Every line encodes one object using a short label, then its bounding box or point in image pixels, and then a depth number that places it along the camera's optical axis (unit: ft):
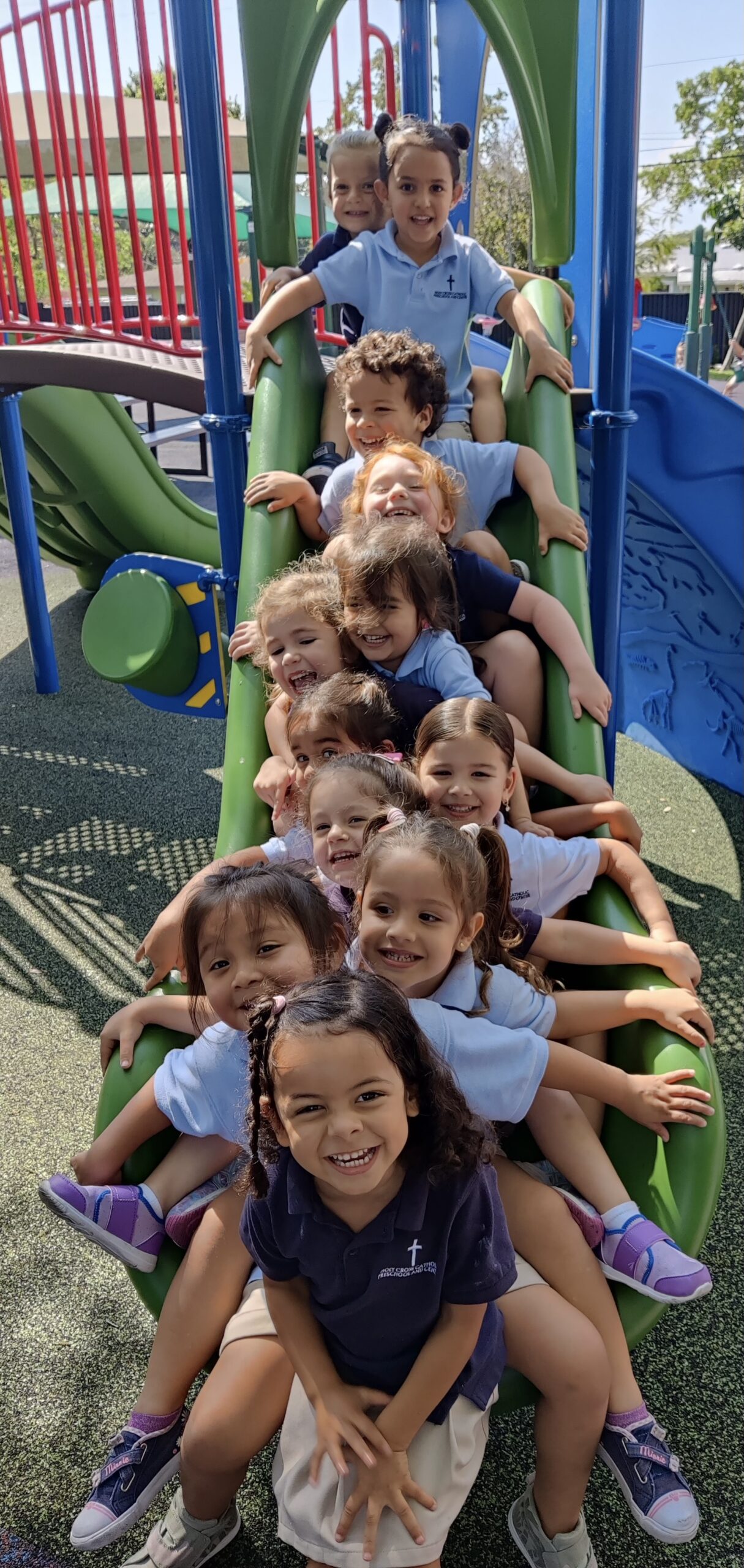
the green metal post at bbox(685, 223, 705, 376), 38.88
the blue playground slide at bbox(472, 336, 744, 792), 11.29
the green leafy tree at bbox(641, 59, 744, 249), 88.53
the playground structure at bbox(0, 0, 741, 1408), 7.63
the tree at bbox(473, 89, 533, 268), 86.12
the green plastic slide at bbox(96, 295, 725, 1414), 5.26
